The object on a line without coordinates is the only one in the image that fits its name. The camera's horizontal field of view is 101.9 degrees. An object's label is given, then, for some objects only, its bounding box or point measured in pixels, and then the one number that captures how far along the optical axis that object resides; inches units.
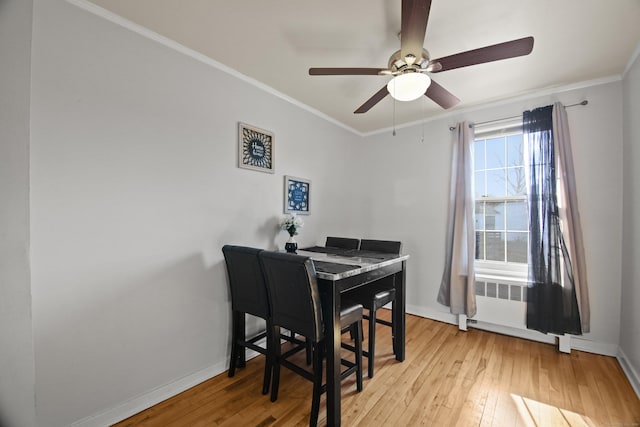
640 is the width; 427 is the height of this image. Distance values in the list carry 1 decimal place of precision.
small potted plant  102.2
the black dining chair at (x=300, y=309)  61.4
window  112.0
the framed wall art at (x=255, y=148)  93.0
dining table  62.4
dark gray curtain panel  95.7
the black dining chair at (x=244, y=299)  73.7
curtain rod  96.8
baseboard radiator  105.2
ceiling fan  52.2
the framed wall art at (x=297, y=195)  110.3
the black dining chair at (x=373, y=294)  81.5
